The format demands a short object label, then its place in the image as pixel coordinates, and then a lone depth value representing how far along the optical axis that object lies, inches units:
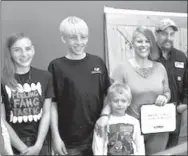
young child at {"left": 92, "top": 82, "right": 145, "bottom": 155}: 48.0
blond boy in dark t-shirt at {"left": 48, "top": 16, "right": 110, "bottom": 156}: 46.8
